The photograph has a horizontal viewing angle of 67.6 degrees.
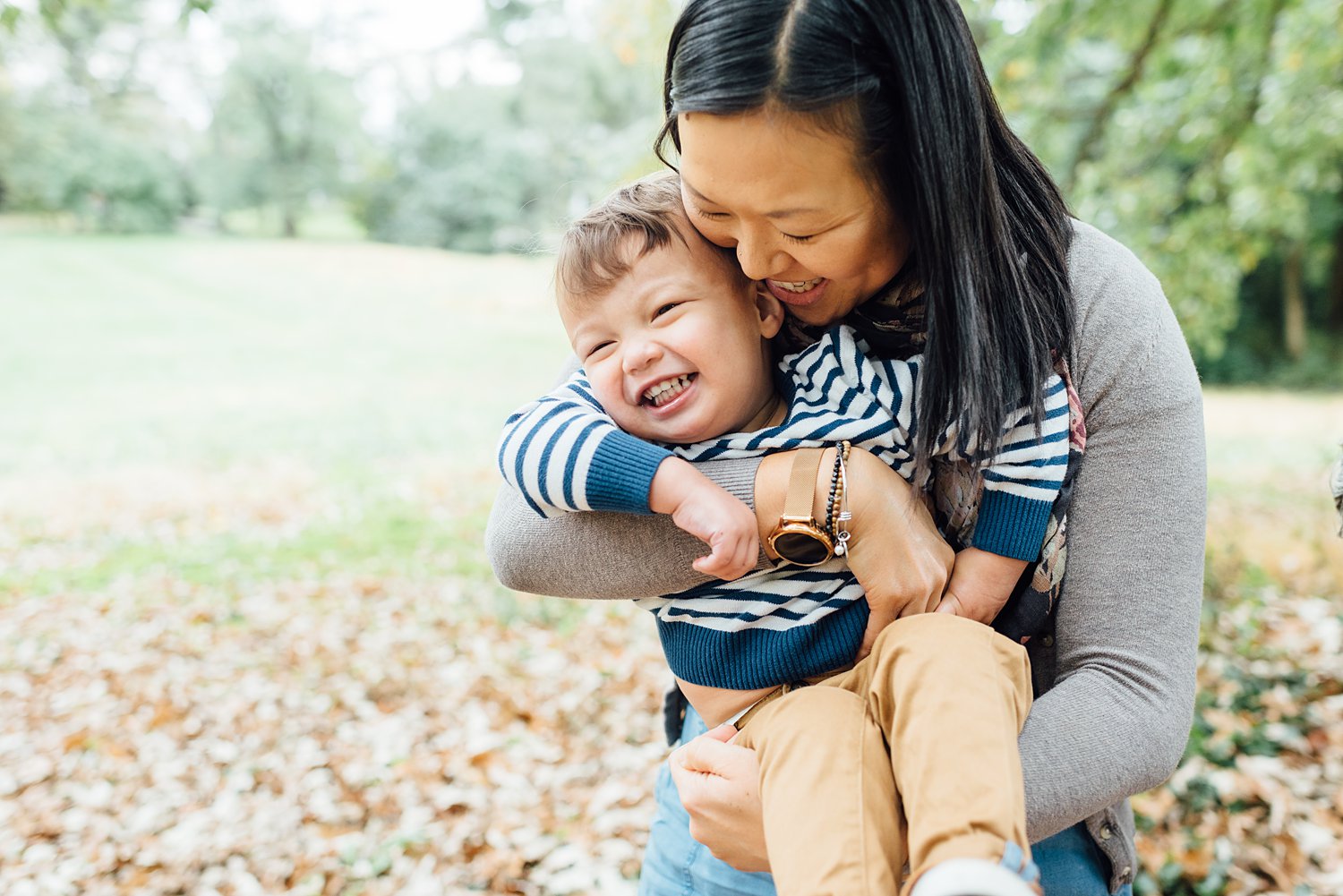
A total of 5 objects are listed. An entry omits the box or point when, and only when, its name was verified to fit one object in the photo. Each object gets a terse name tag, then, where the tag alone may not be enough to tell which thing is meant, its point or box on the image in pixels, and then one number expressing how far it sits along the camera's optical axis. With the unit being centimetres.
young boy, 121
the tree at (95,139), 2523
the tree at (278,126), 2745
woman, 127
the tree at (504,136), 2639
